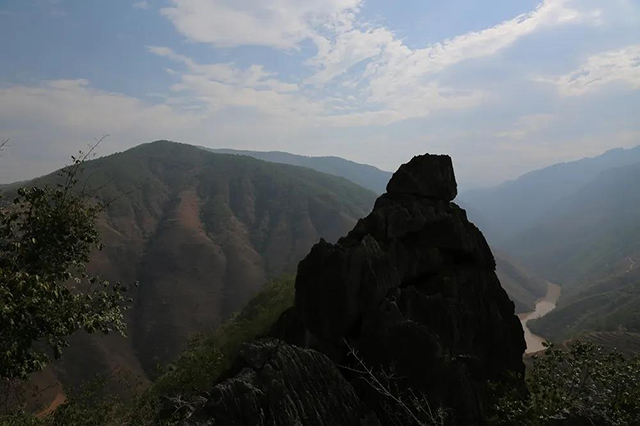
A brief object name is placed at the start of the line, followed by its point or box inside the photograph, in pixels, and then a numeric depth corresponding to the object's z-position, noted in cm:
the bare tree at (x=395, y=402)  1489
